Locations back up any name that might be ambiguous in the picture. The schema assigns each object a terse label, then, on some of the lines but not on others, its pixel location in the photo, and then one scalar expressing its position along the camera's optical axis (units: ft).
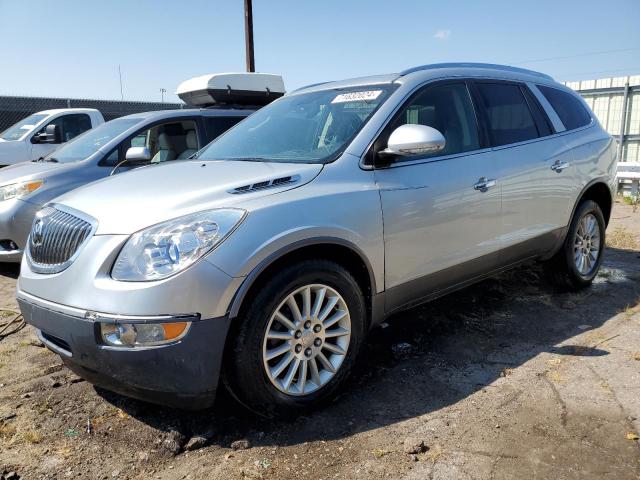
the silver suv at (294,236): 8.07
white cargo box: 24.09
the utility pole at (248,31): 45.60
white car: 33.73
